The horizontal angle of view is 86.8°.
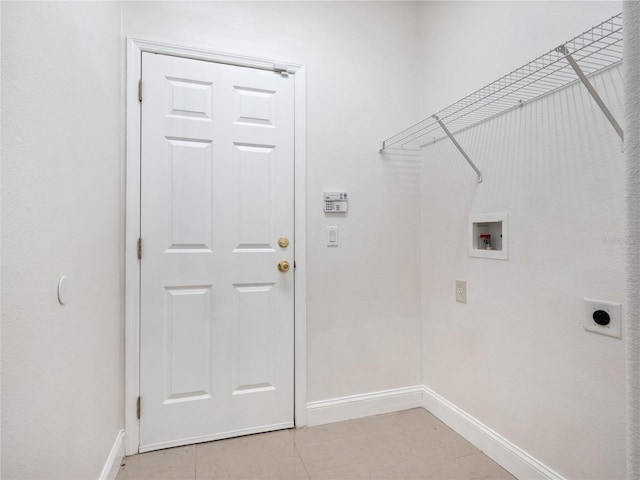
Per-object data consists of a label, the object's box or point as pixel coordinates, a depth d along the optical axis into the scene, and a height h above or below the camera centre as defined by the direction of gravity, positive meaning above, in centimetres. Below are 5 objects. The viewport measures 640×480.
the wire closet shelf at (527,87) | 118 +65
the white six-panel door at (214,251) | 172 -5
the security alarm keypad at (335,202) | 199 +23
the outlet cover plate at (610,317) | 114 -26
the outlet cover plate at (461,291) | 182 -27
